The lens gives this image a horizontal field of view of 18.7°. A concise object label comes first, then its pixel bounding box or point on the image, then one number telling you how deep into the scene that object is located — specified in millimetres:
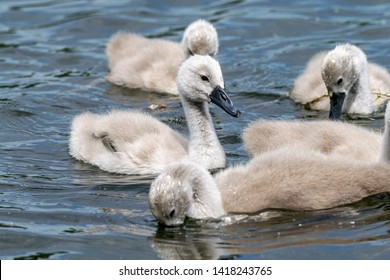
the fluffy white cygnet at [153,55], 12953
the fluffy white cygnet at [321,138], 9438
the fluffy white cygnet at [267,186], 8398
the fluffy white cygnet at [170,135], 10172
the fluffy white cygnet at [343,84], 11844
